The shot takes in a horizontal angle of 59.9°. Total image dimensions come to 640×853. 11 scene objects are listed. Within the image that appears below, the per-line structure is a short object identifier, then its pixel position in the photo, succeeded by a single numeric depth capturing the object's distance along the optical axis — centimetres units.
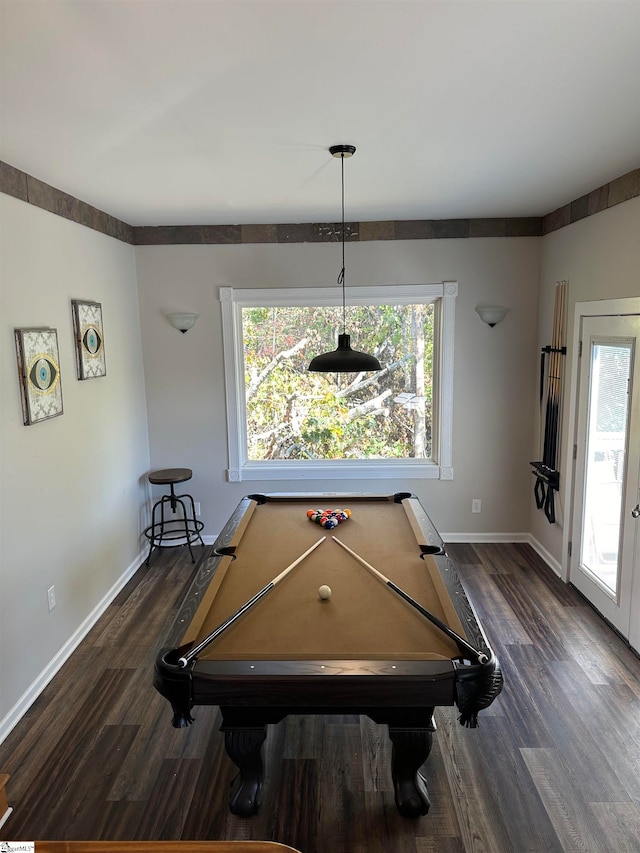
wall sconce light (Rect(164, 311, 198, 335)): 476
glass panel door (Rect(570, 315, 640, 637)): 340
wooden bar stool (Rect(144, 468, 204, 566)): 473
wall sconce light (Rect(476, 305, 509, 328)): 468
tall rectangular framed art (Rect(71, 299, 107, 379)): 368
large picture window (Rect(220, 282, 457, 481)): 493
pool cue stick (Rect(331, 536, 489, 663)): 198
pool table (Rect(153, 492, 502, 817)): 190
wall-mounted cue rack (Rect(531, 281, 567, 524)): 430
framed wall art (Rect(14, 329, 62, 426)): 297
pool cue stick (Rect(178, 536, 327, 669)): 200
